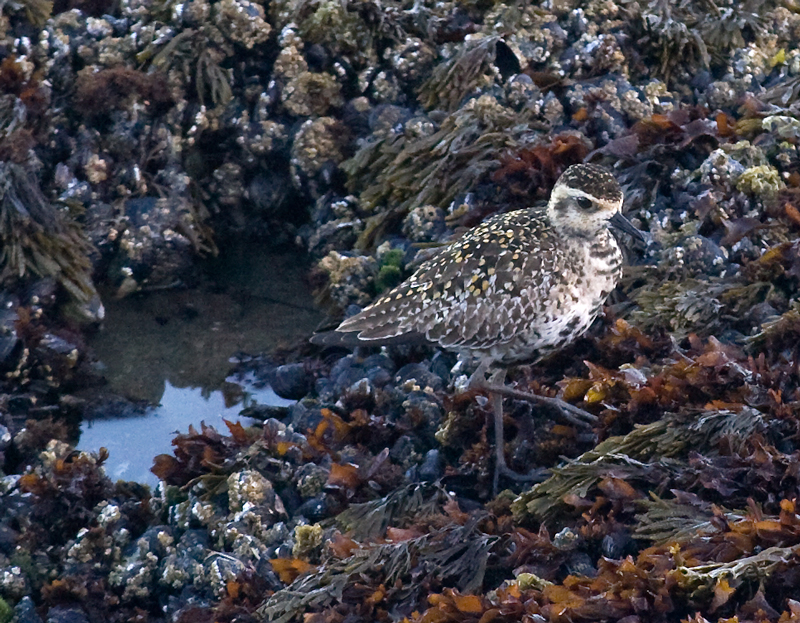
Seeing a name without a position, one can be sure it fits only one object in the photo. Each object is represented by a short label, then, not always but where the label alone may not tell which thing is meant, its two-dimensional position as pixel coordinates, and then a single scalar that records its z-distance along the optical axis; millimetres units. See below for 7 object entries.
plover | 9891
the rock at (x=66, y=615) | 9820
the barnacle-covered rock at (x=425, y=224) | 13367
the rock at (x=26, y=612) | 9836
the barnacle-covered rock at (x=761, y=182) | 11906
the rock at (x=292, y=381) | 12602
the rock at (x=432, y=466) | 10344
